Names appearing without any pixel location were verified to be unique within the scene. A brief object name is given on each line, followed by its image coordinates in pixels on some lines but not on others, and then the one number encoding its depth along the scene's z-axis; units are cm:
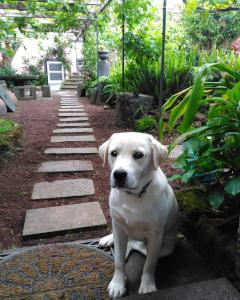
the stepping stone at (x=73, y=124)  624
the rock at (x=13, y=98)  928
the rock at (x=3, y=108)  704
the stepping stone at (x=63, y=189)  305
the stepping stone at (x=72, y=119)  681
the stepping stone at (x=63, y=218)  243
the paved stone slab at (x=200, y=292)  145
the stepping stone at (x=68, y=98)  1169
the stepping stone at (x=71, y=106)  892
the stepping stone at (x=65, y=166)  374
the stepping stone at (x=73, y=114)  745
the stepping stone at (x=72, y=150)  442
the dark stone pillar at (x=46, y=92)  1218
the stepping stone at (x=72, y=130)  571
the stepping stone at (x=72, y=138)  507
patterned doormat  171
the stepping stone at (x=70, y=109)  829
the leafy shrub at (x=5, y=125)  457
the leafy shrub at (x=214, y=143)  180
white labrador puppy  157
